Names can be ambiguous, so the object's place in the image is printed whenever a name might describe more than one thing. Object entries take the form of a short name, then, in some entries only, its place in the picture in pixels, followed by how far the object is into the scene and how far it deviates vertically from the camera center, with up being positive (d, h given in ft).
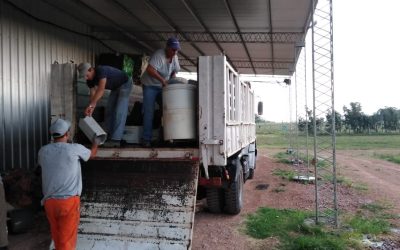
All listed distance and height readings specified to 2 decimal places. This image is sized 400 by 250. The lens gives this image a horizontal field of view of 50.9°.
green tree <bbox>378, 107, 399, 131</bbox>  237.45 +4.48
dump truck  17.69 -2.06
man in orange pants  15.31 -1.97
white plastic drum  20.38 +0.89
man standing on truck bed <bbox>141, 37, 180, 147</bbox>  21.83 +2.74
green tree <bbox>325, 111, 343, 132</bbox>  216.17 +2.49
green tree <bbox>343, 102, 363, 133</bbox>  233.76 +5.73
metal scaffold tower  26.00 +0.98
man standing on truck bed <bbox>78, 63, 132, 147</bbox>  20.58 +2.01
